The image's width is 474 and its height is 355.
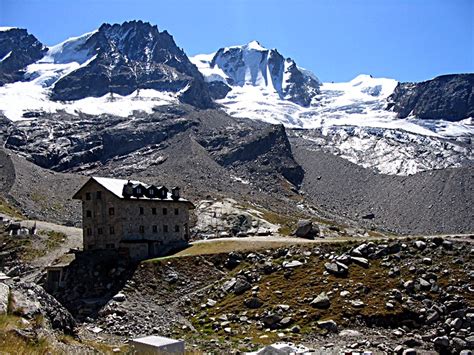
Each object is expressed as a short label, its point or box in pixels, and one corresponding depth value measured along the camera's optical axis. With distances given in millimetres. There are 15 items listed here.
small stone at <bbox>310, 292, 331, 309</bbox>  46844
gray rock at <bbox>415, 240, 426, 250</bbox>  53359
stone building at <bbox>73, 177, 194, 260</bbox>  69812
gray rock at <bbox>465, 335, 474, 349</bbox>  37125
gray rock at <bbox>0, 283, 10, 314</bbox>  17672
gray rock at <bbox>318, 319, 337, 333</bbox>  43109
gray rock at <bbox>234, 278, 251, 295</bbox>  53094
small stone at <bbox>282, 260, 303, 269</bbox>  55159
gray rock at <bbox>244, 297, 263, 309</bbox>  49281
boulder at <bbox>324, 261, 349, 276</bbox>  51281
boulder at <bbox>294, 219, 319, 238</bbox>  75938
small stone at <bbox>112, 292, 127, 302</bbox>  55500
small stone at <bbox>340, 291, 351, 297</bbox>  47491
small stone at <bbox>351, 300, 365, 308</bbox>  45781
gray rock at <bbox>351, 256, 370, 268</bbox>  52250
